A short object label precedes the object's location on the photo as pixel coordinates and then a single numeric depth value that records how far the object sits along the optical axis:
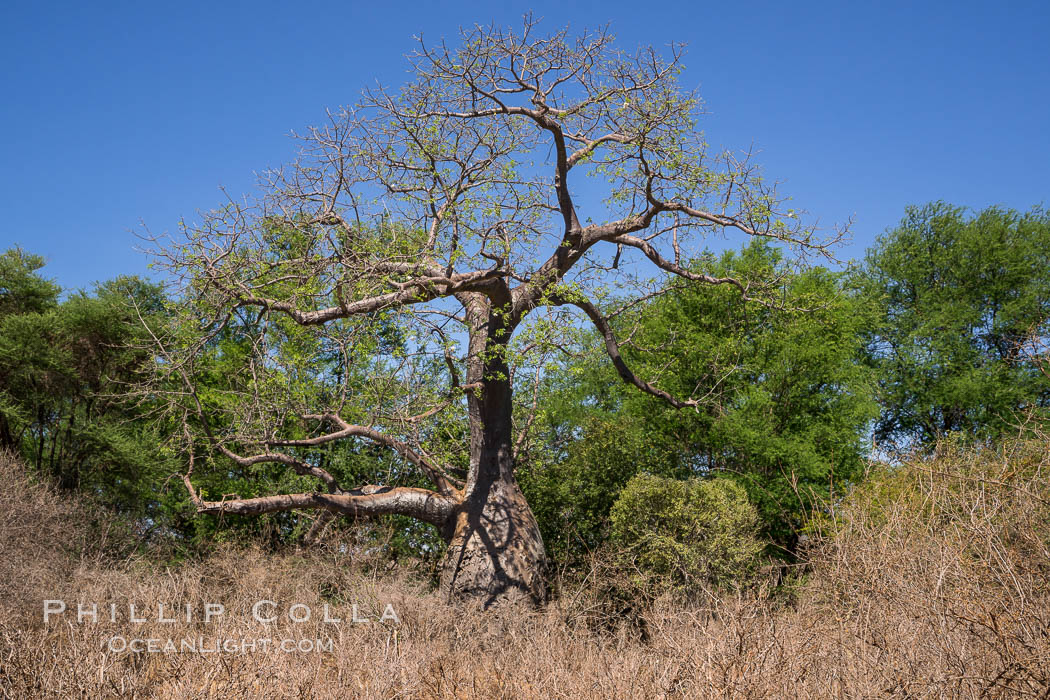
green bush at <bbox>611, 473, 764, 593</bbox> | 12.64
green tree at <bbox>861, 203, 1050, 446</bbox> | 23.17
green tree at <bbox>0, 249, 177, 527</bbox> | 19.17
